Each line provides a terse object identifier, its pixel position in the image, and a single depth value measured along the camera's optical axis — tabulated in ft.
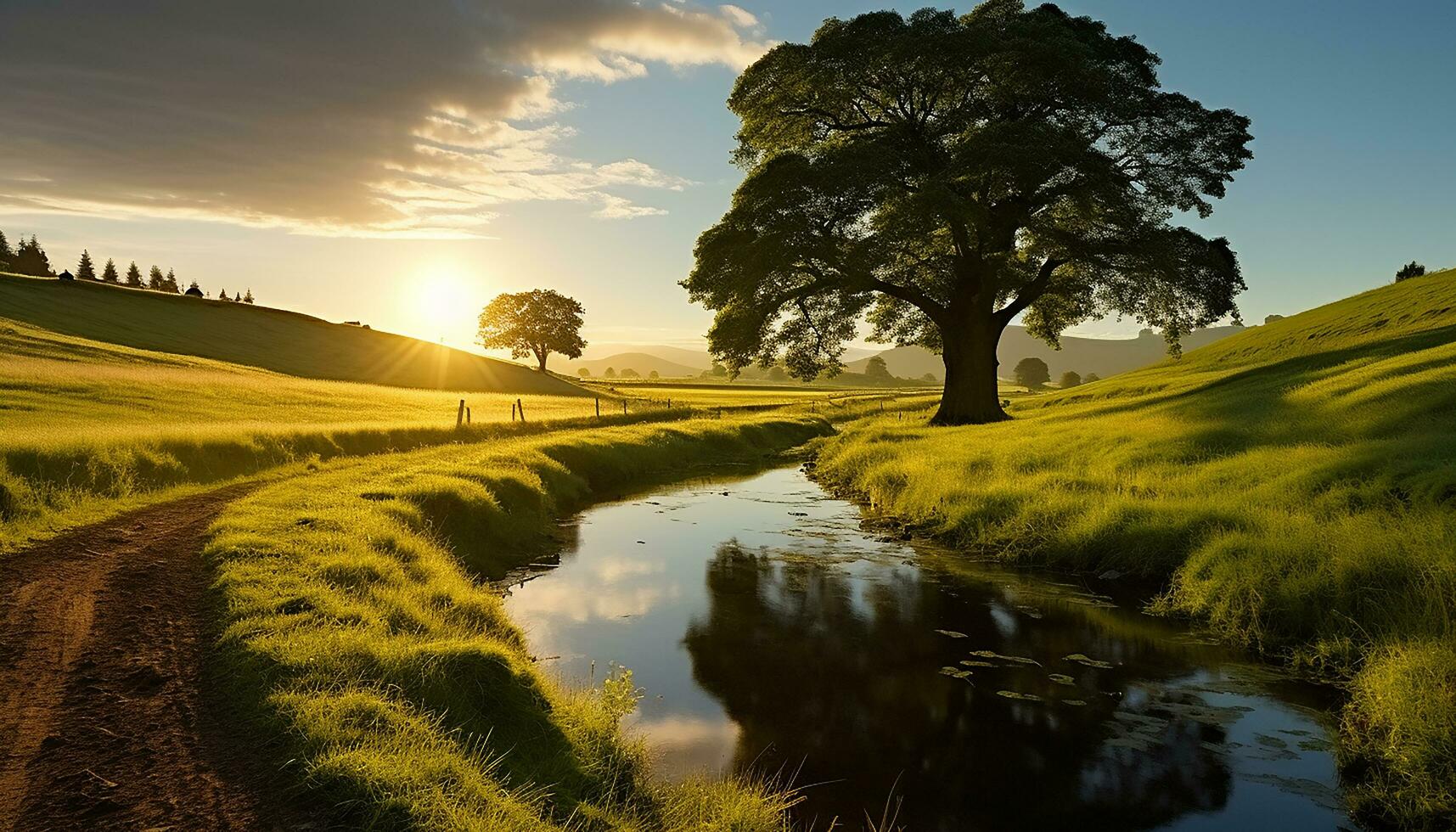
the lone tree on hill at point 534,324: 357.61
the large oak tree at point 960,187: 94.63
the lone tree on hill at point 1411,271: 215.55
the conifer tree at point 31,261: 362.74
